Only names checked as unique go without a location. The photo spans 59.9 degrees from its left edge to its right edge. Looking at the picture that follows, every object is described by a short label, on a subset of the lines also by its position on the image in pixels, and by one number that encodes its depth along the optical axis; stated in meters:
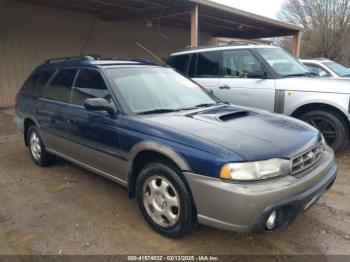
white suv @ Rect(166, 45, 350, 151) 4.78
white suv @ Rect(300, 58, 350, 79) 8.78
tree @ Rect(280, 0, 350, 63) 23.14
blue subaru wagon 2.34
